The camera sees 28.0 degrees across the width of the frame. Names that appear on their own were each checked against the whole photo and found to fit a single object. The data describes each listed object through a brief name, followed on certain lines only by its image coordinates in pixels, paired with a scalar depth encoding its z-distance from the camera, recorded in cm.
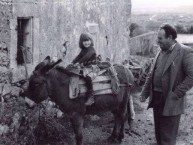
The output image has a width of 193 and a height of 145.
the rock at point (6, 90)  723
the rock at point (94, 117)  974
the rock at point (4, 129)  718
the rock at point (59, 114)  932
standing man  573
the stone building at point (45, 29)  723
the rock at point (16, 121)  751
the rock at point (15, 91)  745
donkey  675
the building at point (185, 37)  2333
